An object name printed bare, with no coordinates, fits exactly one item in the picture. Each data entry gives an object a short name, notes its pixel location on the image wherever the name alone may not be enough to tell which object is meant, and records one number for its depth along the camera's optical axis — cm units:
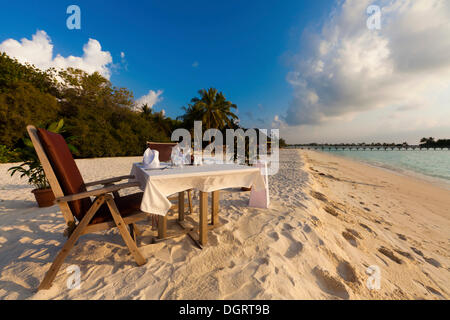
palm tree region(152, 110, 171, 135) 2317
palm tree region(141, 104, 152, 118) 2281
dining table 160
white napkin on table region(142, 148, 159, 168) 204
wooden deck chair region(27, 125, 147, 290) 139
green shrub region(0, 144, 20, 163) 904
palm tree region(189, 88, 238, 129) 1861
